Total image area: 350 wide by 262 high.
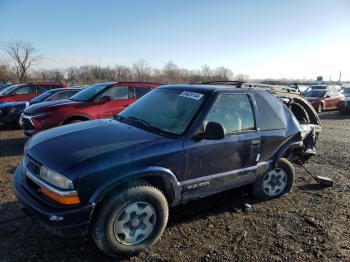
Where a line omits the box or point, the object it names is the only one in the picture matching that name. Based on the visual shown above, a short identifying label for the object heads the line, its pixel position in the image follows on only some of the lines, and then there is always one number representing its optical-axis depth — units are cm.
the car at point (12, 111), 1140
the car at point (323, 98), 2005
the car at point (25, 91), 1431
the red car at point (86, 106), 793
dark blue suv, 319
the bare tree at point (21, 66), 6656
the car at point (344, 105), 1950
